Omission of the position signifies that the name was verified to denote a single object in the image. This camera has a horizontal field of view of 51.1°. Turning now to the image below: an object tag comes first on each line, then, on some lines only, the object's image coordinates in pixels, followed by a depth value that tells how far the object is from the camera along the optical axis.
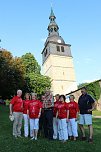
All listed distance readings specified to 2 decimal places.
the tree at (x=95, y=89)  18.70
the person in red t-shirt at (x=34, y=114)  4.04
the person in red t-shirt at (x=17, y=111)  4.15
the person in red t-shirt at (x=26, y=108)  4.21
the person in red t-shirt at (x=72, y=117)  4.27
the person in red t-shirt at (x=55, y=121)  4.23
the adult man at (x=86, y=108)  4.06
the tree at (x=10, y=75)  14.51
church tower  28.98
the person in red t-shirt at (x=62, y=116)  4.07
